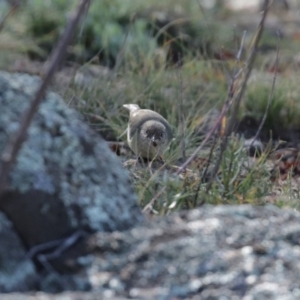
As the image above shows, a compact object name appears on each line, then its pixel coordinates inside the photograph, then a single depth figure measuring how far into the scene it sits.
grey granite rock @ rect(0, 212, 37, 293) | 4.57
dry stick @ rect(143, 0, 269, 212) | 5.85
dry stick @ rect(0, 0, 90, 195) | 4.01
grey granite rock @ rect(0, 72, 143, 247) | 4.92
